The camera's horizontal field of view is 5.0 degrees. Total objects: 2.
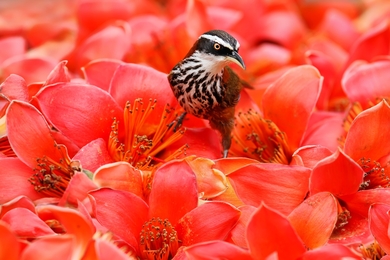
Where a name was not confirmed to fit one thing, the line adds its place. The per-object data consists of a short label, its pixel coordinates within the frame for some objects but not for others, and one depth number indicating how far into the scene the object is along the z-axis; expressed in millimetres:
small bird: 3459
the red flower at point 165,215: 3355
